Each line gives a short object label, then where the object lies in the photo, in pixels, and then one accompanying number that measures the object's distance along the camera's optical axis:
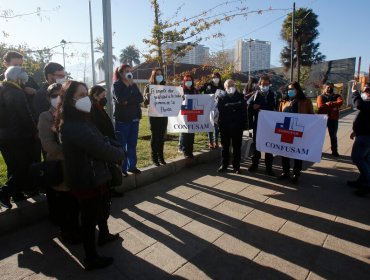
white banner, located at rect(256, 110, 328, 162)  5.04
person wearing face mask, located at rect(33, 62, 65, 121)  3.71
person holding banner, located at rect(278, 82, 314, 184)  5.31
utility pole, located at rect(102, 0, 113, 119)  4.77
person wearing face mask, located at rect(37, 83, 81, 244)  3.16
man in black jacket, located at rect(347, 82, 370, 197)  4.61
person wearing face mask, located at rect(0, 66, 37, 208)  3.75
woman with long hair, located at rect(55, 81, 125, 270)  2.51
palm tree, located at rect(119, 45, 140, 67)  68.63
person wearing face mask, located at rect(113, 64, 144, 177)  4.79
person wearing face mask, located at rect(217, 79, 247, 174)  5.56
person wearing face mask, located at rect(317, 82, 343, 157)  7.19
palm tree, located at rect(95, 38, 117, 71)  63.23
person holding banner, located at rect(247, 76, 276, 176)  5.66
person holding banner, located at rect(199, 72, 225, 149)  6.77
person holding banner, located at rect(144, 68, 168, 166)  5.68
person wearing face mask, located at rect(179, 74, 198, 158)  6.34
